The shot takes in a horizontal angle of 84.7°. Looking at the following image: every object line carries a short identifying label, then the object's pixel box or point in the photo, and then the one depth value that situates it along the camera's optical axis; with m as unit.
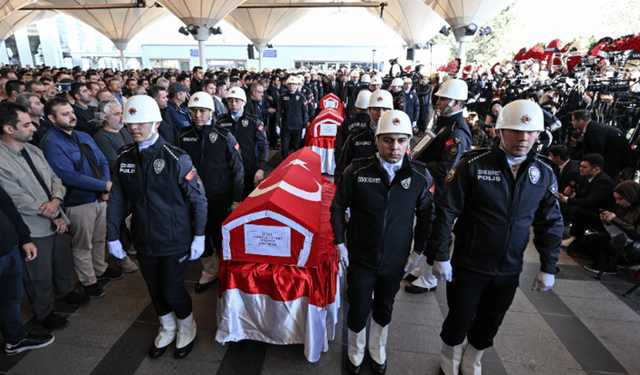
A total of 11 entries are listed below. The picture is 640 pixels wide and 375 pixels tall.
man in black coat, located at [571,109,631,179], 5.36
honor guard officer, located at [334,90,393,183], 3.89
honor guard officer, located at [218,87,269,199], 4.52
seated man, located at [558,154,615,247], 4.81
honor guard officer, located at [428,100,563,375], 2.22
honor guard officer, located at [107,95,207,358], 2.56
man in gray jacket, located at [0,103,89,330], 2.84
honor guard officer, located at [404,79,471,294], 3.26
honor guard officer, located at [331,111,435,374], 2.38
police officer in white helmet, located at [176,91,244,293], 3.54
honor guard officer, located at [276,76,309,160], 8.12
